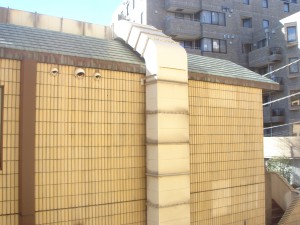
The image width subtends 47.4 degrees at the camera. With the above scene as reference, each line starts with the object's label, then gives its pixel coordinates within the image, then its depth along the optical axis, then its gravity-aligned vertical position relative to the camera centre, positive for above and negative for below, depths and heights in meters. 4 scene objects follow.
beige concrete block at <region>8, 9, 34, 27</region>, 9.70 +3.29
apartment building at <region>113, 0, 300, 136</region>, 33.28 +10.19
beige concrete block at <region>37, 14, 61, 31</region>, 10.12 +3.30
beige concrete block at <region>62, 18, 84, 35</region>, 10.58 +3.28
